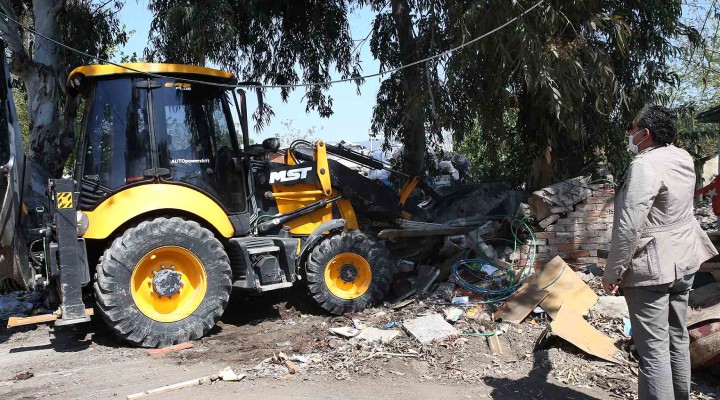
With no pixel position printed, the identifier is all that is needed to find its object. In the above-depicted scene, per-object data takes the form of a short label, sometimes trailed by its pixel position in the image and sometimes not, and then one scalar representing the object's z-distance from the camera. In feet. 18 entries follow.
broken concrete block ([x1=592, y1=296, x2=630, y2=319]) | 18.48
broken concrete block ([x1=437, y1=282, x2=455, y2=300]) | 21.97
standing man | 11.14
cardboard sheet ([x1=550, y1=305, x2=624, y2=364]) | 15.98
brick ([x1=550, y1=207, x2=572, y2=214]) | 22.77
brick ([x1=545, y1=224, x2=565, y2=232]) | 22.93
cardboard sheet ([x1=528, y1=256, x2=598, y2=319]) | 18.94
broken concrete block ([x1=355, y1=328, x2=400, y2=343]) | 18.18
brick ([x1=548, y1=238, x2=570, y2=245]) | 22.89
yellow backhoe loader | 18.10
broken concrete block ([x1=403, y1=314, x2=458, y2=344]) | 18.01
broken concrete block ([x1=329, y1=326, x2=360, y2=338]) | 18.79
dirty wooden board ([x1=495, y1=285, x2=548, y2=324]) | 19.13
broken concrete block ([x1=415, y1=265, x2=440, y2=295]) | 22.87
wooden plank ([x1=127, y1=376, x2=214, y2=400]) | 14.62
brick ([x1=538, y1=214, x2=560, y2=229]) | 22.88
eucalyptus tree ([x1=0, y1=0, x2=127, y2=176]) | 29.40
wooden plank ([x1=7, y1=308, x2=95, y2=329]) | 18.22
